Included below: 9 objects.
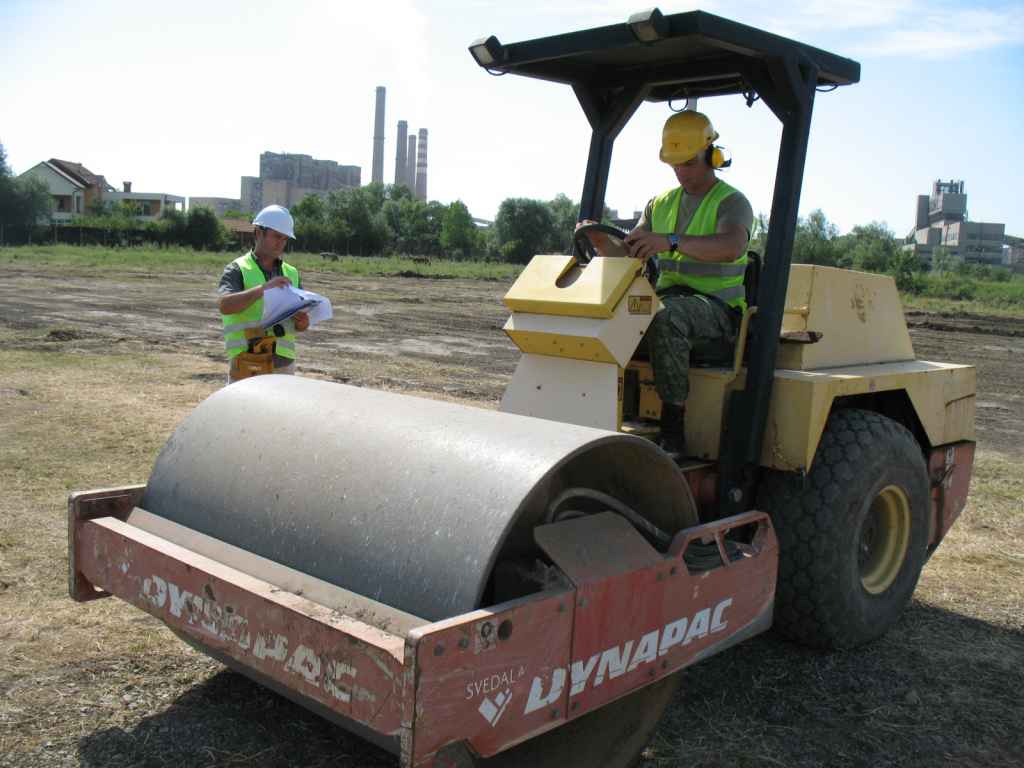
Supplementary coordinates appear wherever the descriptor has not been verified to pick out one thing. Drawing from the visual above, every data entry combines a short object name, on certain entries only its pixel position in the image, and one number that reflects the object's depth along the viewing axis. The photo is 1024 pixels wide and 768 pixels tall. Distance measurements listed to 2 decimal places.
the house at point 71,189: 83.75
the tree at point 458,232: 73.69
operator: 4.04
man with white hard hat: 5.48
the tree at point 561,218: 64.69
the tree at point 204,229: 59.88
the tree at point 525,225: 67.19
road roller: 2.65
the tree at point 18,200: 61.31
